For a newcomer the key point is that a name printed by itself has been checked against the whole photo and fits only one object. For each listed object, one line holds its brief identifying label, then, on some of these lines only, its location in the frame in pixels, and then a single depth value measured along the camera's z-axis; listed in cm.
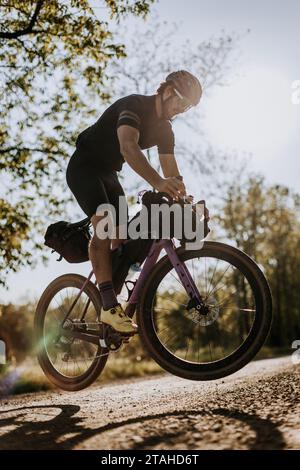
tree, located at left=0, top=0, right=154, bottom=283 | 1012
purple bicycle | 363
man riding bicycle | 366
